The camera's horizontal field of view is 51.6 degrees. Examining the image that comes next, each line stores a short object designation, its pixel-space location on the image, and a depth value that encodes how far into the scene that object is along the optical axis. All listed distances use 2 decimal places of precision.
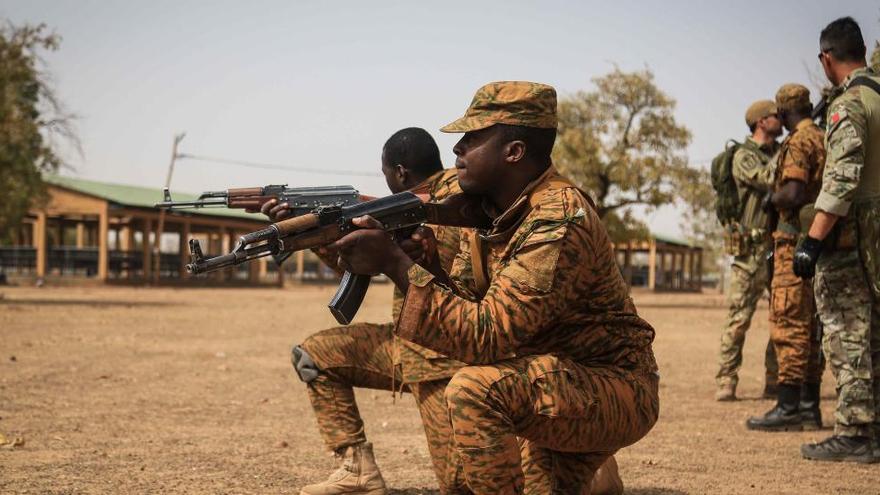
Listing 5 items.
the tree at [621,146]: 34.44
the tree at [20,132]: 23.42
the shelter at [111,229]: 38.44
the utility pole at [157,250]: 39.91
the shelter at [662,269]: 55.19
